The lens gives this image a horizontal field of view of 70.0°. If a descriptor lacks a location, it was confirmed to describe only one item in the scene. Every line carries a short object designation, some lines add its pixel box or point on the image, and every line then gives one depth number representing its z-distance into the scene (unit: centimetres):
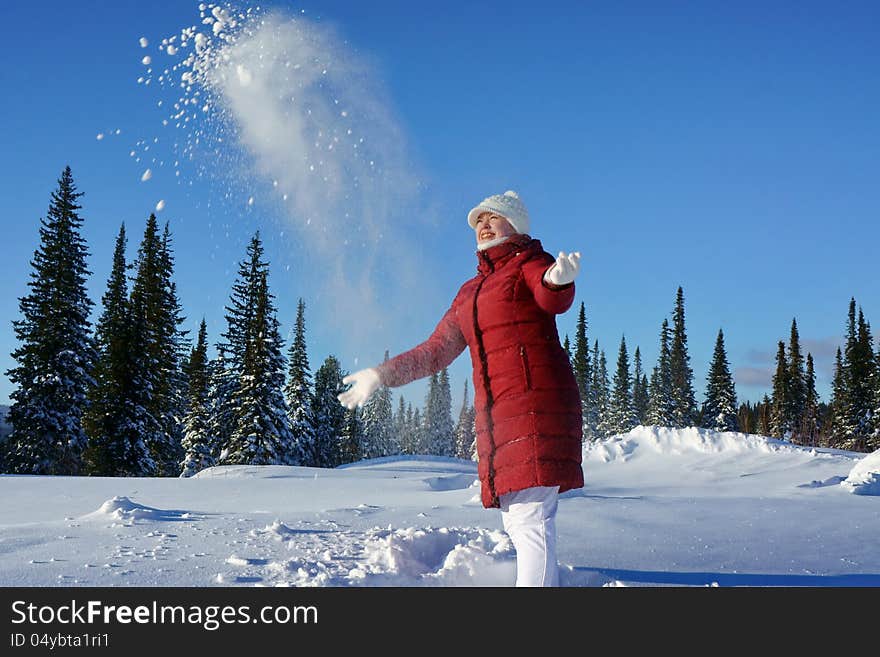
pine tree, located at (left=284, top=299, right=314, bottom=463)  3909
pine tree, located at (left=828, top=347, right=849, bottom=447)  5444
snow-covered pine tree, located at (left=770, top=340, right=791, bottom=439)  6444
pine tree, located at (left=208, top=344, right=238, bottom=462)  3509
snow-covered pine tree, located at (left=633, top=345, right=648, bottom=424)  6936
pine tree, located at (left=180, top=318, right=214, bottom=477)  3822
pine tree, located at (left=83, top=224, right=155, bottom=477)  3077
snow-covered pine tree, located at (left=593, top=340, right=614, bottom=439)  6409
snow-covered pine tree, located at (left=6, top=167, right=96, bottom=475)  2872
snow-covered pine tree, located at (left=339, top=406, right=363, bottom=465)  5345
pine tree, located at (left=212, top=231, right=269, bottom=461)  3378
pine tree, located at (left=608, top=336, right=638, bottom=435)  6175
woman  359
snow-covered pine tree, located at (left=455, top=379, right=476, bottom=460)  9144
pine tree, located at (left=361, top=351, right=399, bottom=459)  6110
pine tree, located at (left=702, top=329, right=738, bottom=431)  6225
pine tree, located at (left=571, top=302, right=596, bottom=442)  5888
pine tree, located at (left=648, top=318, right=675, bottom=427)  5816
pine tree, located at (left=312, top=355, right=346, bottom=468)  4347
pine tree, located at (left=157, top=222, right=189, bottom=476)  3601
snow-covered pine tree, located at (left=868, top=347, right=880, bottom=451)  4718
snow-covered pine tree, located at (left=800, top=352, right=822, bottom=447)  4873
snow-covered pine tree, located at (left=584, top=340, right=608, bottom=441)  6500
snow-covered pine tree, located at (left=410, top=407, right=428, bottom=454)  8938
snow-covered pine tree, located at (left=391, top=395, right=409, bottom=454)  9870
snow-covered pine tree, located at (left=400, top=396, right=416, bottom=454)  9620
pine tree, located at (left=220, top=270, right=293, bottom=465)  3228
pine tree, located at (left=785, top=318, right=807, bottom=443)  6546
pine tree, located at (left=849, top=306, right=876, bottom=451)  5228
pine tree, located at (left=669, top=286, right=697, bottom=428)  5875
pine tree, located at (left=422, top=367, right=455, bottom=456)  8775
